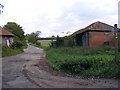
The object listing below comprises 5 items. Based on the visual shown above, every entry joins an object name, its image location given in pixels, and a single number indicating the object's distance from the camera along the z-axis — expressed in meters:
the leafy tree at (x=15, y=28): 33.78
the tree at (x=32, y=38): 64.95
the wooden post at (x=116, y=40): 5.95
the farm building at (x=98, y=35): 21.74
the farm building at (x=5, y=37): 20.57
